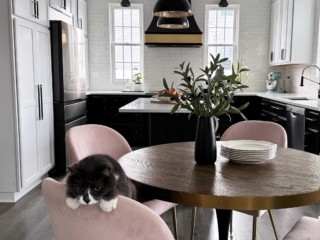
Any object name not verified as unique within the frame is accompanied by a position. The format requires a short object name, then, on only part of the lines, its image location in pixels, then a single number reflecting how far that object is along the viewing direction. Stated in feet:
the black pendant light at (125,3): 18.68
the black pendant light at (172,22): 13.00
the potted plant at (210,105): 4.60
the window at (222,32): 20.01
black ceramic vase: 4.85
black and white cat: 2.82
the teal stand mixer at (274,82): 18.45
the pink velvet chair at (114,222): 2.69
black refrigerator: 12.48
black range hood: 18.65
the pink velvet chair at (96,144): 6.12
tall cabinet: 9.59
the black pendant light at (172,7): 10.47
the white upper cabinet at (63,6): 13.07
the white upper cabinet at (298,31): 14.85
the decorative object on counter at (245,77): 19.79
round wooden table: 3.67
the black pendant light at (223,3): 18.90
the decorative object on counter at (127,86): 19.83
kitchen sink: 14.92
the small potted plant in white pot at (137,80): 19.67
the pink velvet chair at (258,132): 7.10
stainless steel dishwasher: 11.81
